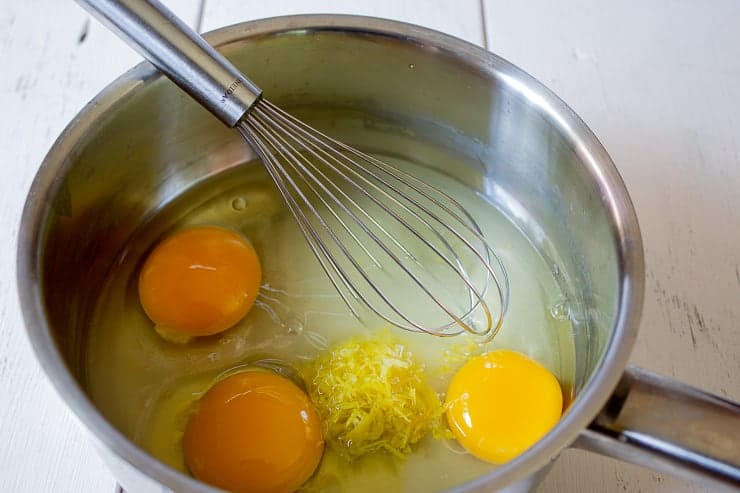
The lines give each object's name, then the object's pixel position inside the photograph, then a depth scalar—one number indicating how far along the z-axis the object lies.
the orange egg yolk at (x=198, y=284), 0.33
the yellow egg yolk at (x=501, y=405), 0.30
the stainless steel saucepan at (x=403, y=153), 0.25
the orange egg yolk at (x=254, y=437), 0.29
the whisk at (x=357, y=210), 0.29
